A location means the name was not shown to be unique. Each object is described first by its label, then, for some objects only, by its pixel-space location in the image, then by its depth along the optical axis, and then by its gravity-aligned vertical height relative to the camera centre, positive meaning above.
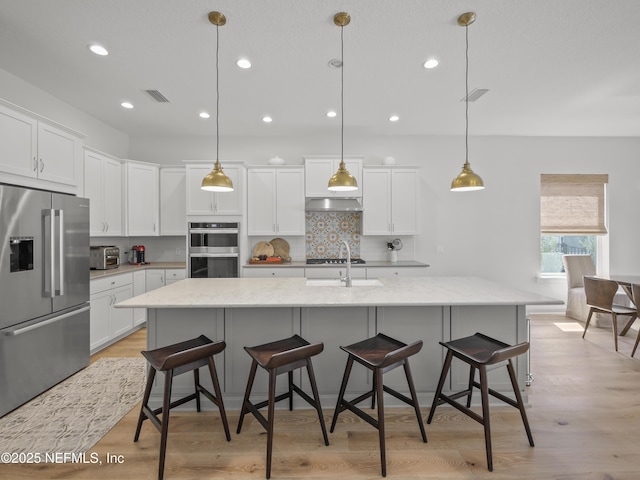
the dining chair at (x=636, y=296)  3.36 -0.64
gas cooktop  4.65 -0.34
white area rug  2.04 -1.33
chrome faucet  2.73 -0.35
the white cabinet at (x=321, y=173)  4.68 +1.01
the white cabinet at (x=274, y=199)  4.72 +0.61
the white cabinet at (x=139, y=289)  4.17 -0.68
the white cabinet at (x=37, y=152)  2.43 +0.76
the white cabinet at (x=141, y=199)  4.45 +0.59
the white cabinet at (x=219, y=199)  4.48 +0.58
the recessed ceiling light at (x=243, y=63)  2.81 +1.63
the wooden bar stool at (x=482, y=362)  1.80 -0.75
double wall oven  4.39 -0.18
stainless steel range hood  4.69 +0.52
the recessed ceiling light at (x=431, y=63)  2.82 +1.63
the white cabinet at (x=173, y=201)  4.74 +0.59
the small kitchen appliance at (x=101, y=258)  4.01 -0.24
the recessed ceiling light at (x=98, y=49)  2.59 +1.62
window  5.11 +0.50
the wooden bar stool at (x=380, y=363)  1.76 -0.74
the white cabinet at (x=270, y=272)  4.43 -0.47
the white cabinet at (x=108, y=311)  3.45 -0.86
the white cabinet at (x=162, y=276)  4.41 -0.53
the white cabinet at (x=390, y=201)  4.76 +0.59
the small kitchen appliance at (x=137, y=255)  4.72 -0.25
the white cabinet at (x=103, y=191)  3.87 +0.63
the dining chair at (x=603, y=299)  3.59 -0.72
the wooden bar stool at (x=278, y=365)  1.75 -0.76
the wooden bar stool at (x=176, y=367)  1.72 -0.77
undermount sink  2.82 -0.42
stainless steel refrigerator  2.34 -0.44
